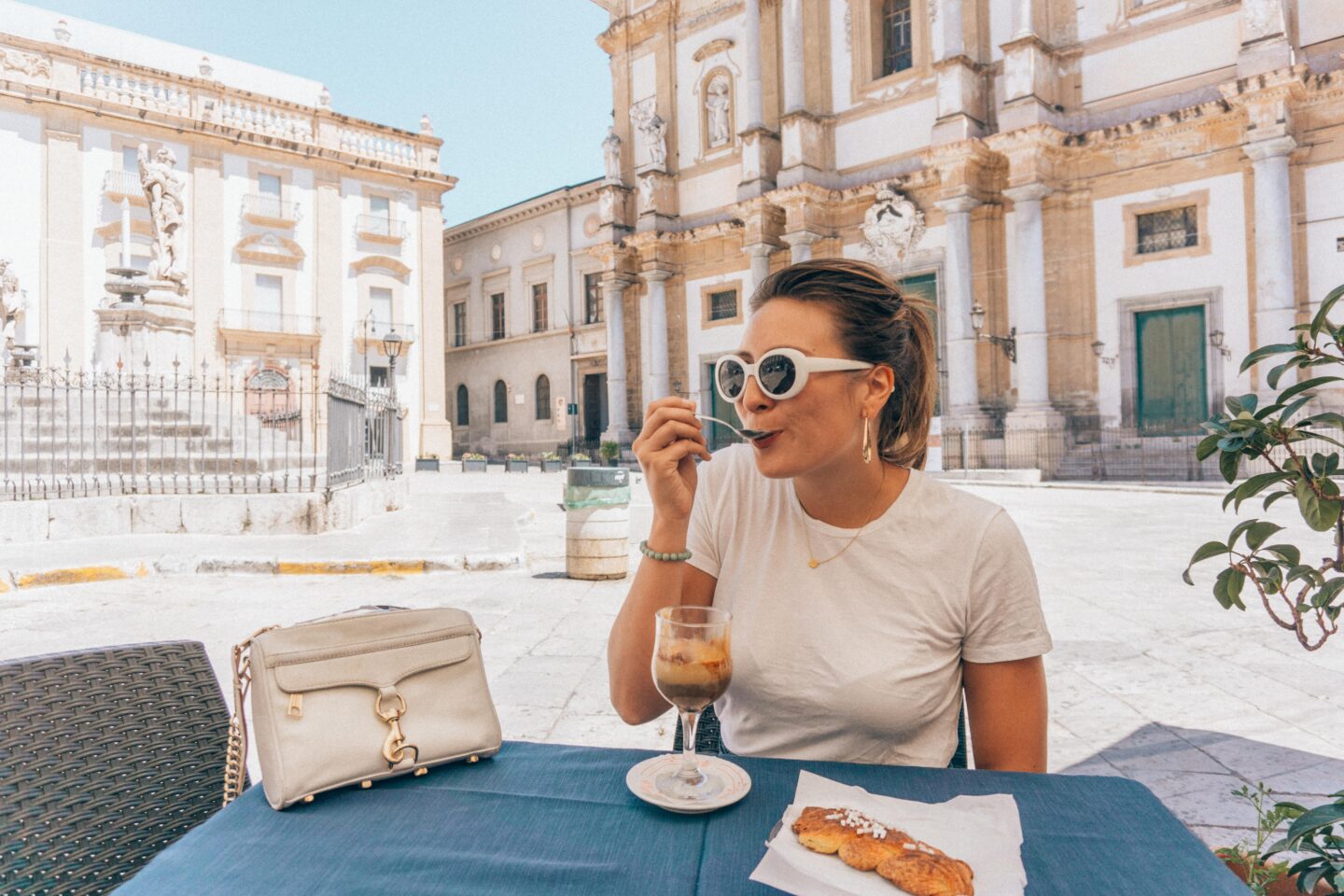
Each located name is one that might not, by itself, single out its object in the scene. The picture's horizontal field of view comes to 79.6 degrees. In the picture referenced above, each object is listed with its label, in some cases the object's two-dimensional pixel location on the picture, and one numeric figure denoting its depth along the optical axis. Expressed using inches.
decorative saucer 45.9
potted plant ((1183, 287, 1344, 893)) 56.5
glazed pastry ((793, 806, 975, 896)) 37.6
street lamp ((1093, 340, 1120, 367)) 664.1
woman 61.8
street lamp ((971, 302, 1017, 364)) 694.5
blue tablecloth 39.8
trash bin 259.3
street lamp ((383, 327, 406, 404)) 630.5
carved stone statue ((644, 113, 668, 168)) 975.0
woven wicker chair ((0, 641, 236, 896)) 51.6
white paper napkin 38.3
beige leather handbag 47.4
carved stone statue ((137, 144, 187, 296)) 422.6
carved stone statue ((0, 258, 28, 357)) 608.5
